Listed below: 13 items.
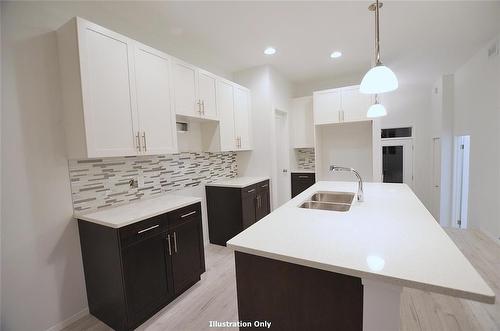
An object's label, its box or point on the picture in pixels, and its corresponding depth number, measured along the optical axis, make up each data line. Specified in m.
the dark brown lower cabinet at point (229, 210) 3.07
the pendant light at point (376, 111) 2.62
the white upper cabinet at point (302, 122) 4.64
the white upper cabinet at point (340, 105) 3.95
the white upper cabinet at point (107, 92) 1.67
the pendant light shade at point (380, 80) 1.58
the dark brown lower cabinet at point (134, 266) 1.67
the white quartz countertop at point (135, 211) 1.68
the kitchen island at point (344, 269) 0.90
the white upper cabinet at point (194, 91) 2.49
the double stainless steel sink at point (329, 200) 2.21
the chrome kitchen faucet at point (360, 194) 2.01
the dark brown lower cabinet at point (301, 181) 4.59
